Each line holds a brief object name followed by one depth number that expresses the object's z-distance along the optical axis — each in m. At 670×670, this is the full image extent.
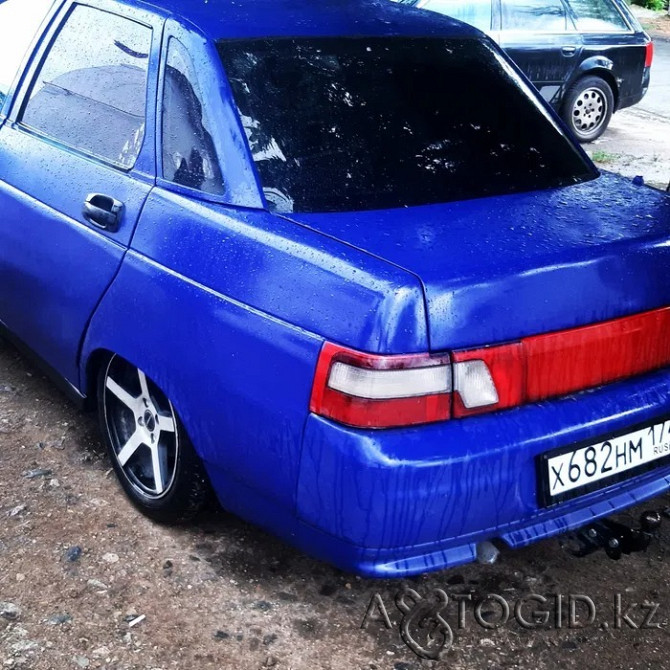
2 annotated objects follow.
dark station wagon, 9.56
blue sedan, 2.38
